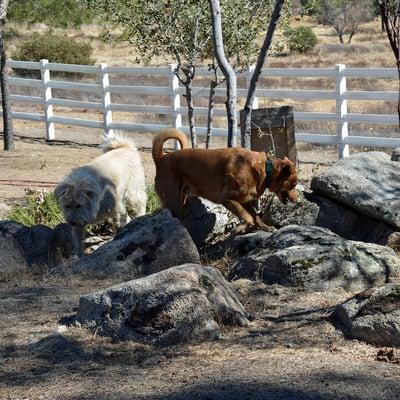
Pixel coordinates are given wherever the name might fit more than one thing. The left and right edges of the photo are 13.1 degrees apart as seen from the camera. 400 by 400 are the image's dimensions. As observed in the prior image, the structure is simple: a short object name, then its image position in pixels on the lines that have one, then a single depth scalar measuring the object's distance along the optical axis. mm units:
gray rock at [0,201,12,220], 20064
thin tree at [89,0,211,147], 24246
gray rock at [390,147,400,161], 17314
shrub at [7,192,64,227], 19026
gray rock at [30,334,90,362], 9745
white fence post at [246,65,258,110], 29241
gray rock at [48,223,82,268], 16051
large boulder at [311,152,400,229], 14592
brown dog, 15153
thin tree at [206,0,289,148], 24175
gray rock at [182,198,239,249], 15673
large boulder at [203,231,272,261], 14059
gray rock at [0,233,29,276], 14747
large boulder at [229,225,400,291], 11737
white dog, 16655
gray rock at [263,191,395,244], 15013
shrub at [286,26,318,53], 71334
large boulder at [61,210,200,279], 13245
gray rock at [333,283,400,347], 9927
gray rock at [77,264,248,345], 10053
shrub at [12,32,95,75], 61624
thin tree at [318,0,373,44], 78719
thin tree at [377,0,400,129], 10499
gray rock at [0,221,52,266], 15897
